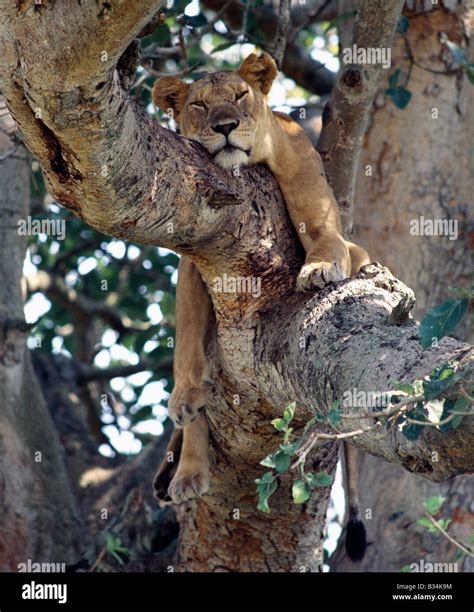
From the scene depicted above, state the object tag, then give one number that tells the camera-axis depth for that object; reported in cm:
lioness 407
